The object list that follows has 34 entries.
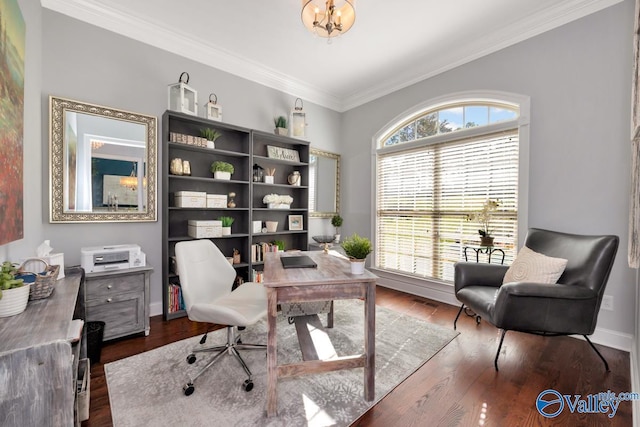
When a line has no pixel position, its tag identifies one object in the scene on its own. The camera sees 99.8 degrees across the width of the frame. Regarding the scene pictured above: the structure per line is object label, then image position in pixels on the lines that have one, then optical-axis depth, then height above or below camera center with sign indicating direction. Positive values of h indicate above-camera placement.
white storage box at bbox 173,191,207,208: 2.88 +0.10
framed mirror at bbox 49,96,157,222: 2.38 +0.42
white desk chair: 1.72 -0.66
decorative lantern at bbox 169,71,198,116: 2.82 +1.18
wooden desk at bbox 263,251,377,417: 1.49 -0.51
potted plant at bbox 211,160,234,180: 3.16 +0.46
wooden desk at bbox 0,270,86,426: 0.86 -0.56
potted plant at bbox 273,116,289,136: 3.76 +1.17
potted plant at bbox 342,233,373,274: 1.68 -0.27
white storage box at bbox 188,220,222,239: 2.94 -0.22
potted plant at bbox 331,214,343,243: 4.39 -0.20
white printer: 2.26 -0.44
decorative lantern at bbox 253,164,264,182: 3.56 +0.48
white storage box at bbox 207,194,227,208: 3.10 +0.09
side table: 2.90 -0.44
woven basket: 1.38 -0.37
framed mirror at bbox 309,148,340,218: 4.34 +0.43
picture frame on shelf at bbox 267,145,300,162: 3.73 +0.80
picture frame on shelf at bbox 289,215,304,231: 3.96 -0.20
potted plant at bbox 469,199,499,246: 2.85 -0.07
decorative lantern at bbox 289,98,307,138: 3.84 +1.25
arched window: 2.96 +0.35
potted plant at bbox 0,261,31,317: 1.16 -0.38
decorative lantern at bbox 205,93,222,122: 3.08 +1.13
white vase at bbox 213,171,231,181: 3.16 +0.40
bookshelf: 2.84 +0.28
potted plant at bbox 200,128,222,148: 3.06 +0.85
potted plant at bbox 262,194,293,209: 3.67 +0.11
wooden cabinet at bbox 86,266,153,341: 2.24 -0.80
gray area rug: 1.50 -1.15
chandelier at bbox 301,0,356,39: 2.02 +1.48
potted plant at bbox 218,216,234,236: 3.19 -0.20
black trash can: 1.98 -0.99
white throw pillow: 2.09 -0.46
